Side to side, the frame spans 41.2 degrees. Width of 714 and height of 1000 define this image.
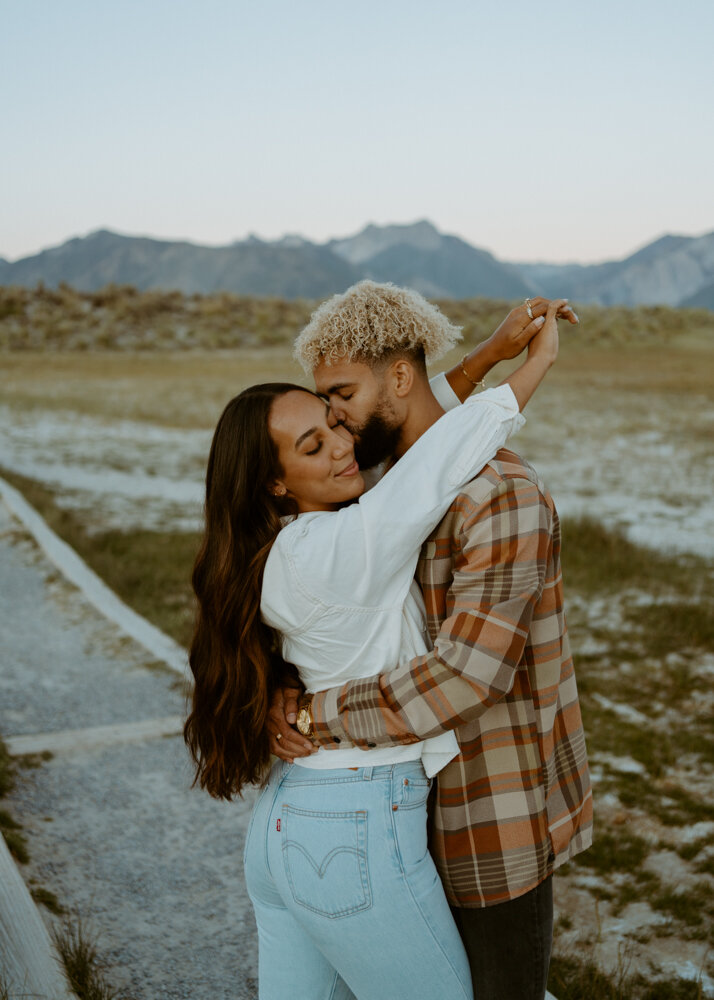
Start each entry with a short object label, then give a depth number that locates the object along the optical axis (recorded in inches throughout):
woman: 65.2
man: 66.0
